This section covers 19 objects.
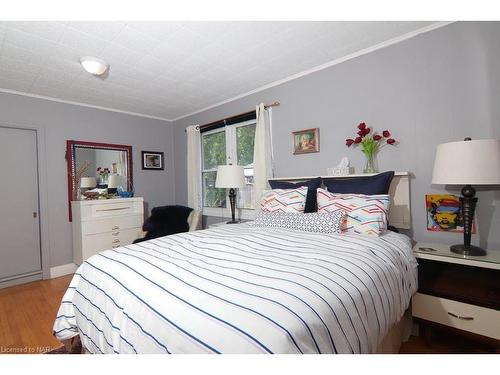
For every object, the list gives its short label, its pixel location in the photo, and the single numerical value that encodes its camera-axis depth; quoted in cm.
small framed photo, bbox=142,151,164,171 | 415
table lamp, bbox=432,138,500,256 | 155
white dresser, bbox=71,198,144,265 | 318
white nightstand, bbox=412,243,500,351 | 146
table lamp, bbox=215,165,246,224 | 310
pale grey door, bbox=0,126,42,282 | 298
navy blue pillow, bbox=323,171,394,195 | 202
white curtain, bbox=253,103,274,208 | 307
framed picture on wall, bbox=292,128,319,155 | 270
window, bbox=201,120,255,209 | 345
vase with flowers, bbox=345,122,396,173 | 224
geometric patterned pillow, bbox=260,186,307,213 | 225
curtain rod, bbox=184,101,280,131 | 301
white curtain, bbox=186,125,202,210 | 401
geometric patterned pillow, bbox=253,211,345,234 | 184
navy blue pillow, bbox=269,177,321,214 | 237
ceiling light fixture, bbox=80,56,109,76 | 228
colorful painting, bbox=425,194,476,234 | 192
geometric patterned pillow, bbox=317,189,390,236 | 179
